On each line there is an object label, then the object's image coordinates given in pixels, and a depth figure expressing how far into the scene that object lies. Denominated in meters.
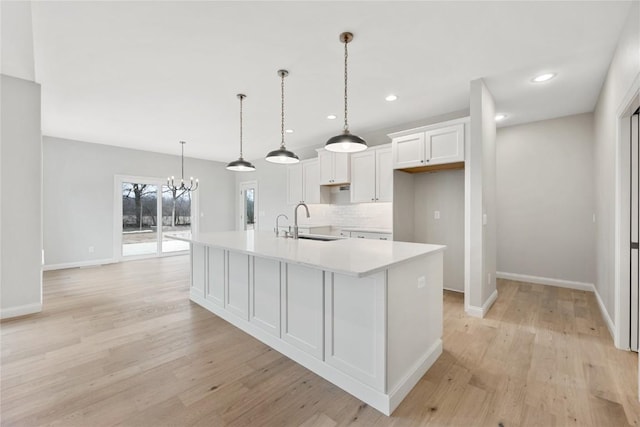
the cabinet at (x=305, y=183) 5.53
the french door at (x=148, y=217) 6.32
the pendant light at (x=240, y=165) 3.59
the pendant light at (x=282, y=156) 3.09
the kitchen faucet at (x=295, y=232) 3.05
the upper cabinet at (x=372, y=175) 4.33
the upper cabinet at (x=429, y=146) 3.39
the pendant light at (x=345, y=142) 2.32
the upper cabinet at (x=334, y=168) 4.88
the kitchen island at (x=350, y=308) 1.71
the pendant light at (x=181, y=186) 6.46
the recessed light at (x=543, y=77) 2.93
